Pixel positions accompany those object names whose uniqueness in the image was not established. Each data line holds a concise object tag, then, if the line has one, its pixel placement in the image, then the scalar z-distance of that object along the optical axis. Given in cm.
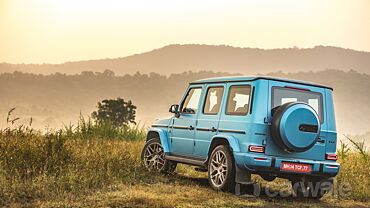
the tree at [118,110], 3894
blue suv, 884
